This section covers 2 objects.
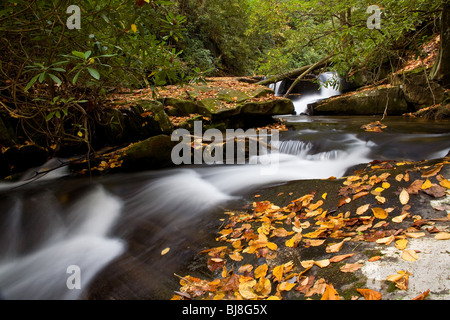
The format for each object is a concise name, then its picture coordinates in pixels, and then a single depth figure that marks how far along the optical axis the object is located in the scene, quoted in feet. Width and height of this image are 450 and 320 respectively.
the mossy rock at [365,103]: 30.07
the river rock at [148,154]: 18.65
